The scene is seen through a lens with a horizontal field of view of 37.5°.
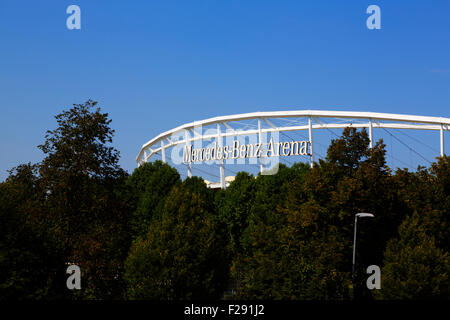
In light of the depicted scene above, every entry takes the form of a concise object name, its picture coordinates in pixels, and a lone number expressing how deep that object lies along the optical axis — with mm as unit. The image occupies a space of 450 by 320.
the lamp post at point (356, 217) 40969
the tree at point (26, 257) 34094
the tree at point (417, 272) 40531
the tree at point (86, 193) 39062
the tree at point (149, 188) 70562
